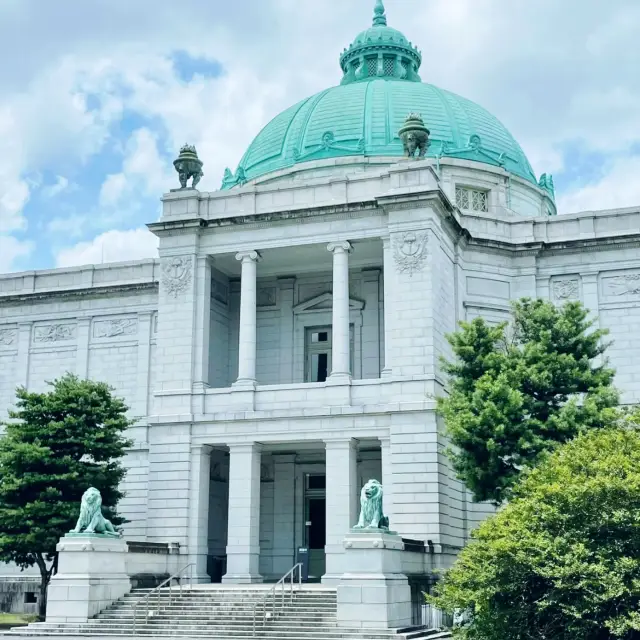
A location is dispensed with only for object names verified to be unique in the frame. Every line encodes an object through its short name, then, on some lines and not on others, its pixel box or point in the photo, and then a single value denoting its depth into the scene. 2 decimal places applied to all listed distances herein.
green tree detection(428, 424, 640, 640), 18.44
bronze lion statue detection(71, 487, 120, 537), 27.45
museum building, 32.06
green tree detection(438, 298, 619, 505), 26.42
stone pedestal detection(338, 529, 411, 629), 24.06
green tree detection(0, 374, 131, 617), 30.14
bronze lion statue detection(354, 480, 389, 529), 25.31
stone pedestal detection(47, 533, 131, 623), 26.36
